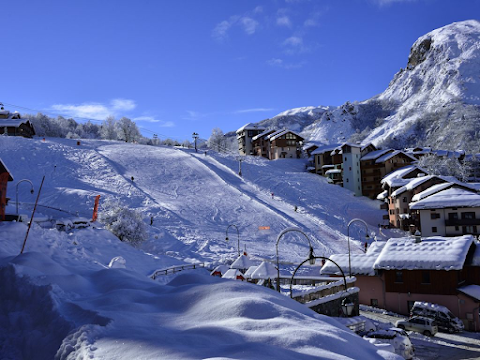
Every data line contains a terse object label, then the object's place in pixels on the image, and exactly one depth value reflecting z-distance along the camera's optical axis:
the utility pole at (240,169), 76.32
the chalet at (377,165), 77.81
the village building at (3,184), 31.64
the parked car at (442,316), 27.42
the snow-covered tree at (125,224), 40.75
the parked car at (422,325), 25.10
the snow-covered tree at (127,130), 131.96
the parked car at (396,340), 19.25
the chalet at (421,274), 29.39
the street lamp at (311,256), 16.48
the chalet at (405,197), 60.62
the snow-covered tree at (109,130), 130.25
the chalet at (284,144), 101.56
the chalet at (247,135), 122.94
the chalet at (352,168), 79.25
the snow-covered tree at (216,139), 137.59
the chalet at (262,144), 110.21
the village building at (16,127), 91.44
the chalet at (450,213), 48.28
